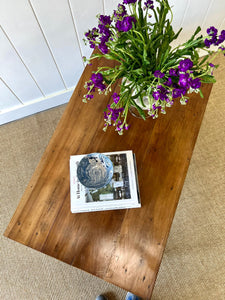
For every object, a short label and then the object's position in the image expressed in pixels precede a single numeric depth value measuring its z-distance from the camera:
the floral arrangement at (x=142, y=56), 0.62
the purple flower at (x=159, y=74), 0.62
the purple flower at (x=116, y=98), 0.69
